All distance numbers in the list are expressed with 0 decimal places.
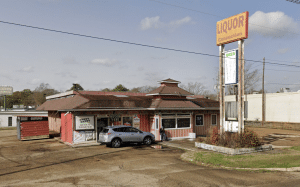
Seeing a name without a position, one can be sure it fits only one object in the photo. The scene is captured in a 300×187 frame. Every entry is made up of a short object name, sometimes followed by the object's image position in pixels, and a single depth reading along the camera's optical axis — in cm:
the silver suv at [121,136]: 1914
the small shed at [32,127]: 2434
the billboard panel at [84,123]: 2117
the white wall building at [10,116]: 4432
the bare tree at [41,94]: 8694
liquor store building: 2152
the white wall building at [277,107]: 4025
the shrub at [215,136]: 1806
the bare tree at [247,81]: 5906
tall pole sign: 1731
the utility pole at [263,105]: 4193
